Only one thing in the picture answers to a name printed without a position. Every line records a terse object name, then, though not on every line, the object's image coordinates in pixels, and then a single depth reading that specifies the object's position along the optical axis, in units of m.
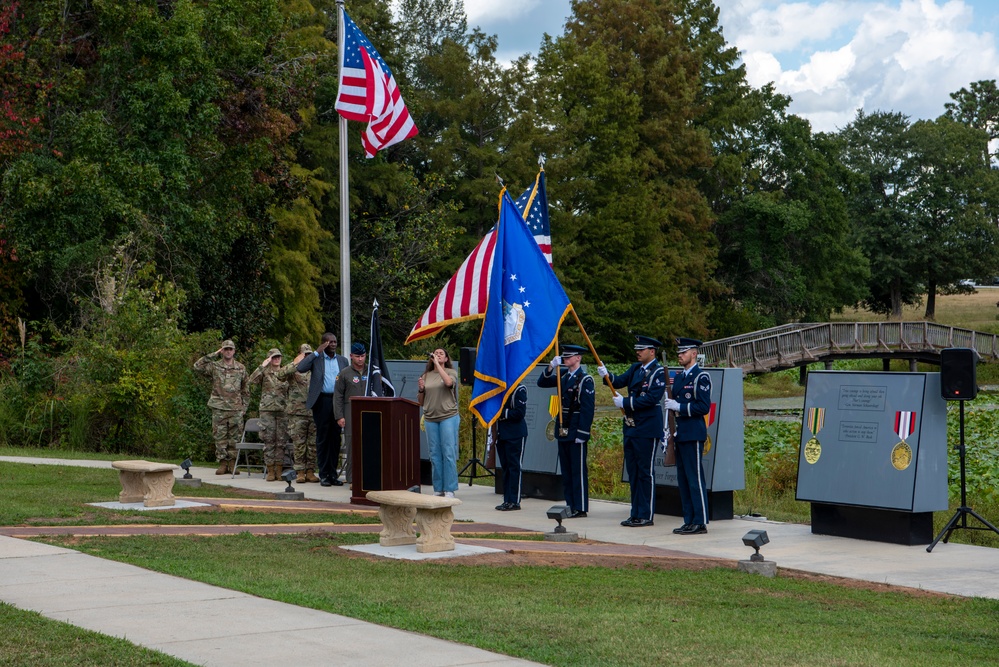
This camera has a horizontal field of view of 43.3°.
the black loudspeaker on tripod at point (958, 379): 12.50
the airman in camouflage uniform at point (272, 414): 19.39
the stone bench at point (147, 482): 15.04
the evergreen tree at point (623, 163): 58.16
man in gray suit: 18.69
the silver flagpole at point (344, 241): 22.02
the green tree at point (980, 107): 99.12
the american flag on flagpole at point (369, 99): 22.41
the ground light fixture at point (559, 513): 12.91
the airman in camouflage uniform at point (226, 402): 20.58
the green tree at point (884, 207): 83.15
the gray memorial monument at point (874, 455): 13.00
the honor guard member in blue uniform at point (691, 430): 13.90
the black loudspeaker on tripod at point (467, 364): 18.75
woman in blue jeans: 15.81
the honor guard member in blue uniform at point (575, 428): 15.31
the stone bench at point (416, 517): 11.56
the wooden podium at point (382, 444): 15.72
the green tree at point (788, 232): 72.00
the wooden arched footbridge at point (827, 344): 52.53
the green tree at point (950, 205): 82.81
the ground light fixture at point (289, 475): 16.30
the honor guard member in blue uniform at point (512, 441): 16.03
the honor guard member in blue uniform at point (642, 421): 14.24
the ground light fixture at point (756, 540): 10.94
